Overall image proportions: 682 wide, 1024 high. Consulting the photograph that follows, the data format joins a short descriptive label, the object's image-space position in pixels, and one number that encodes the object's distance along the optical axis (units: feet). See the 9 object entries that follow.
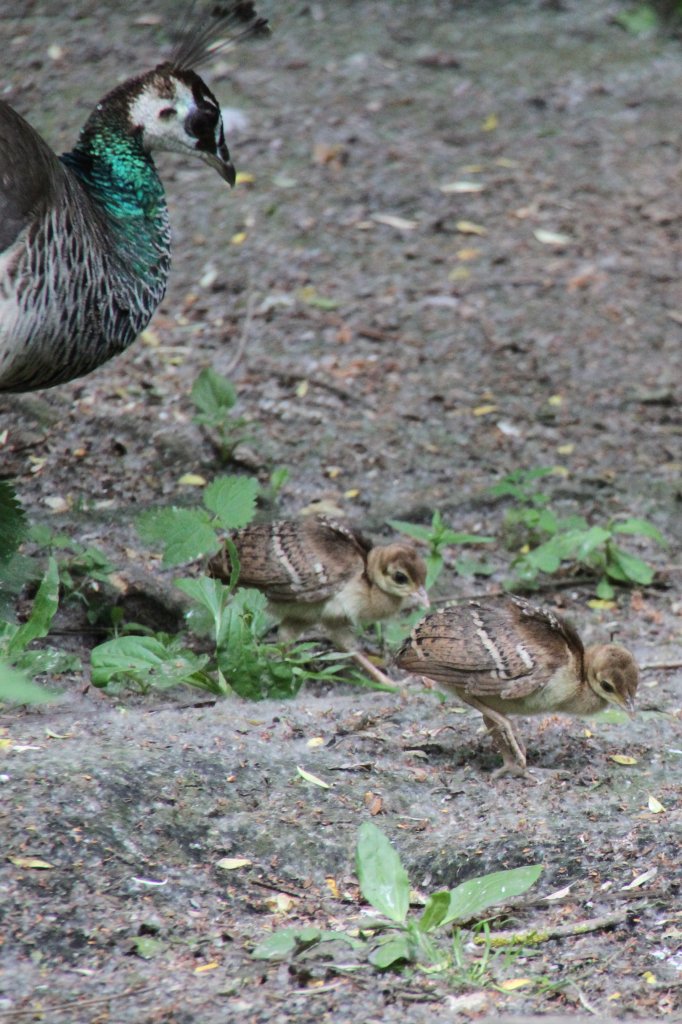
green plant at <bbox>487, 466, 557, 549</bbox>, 38.88
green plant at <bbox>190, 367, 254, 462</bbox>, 40.01
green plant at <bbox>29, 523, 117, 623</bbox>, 34.40
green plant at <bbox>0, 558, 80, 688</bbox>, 28.58
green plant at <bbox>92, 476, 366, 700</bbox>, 29.60
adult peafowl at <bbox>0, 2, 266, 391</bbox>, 30.58
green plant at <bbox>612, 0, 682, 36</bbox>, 72.84
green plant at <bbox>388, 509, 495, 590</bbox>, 35.22
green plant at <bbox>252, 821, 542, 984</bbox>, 19.84
